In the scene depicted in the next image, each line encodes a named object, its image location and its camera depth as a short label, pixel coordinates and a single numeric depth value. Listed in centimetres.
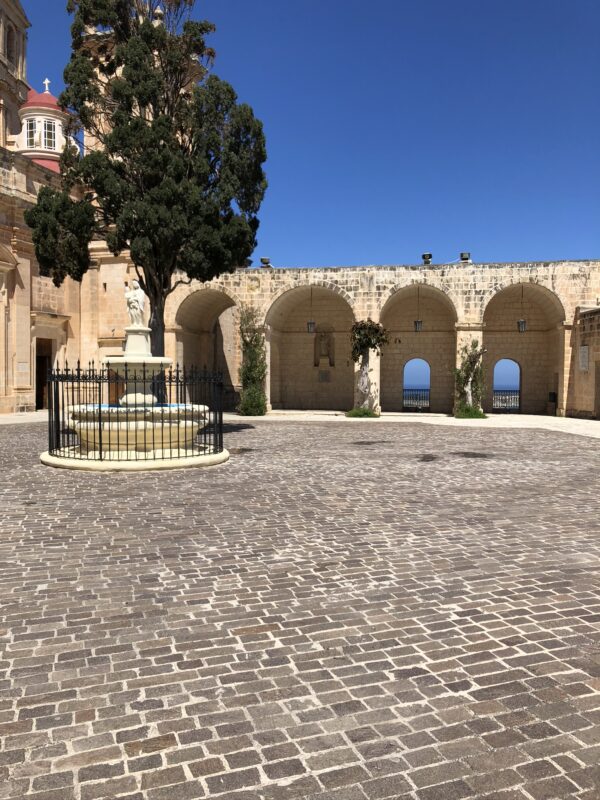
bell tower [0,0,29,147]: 2961
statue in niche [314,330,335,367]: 2770
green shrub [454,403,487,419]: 2244
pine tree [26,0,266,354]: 1425
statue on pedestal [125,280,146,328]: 1259
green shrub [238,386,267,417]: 2353
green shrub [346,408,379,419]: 2308
